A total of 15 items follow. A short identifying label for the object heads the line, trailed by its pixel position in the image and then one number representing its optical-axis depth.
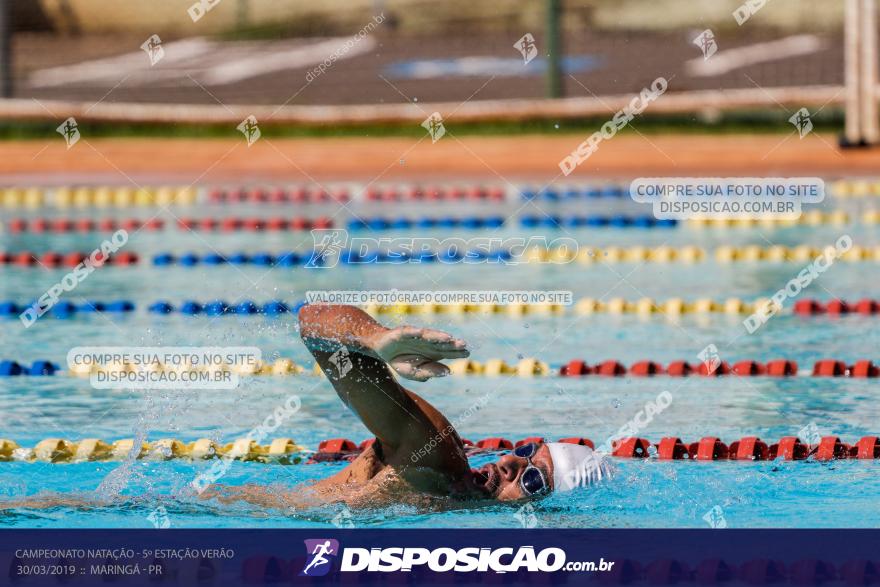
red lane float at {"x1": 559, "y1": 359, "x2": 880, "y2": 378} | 13.81
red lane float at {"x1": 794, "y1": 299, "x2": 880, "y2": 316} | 16.37
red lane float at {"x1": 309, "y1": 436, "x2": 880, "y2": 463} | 10.99
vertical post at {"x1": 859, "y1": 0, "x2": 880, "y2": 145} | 26.17
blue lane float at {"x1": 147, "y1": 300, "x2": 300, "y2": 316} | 16.69
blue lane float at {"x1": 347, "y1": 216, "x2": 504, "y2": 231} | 22.00
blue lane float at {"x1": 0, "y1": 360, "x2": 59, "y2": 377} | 14.06
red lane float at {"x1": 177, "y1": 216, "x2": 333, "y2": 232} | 22.48
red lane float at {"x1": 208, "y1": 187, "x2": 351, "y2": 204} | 25.00
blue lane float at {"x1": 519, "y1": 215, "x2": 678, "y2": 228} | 22.22
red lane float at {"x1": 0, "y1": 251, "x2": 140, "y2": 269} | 19.73
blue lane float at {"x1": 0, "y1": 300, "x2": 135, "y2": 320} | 16.69
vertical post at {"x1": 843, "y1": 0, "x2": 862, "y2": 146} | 26.28
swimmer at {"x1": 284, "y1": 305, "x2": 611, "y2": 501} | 8.35
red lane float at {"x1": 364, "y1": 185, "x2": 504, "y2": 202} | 24.67
